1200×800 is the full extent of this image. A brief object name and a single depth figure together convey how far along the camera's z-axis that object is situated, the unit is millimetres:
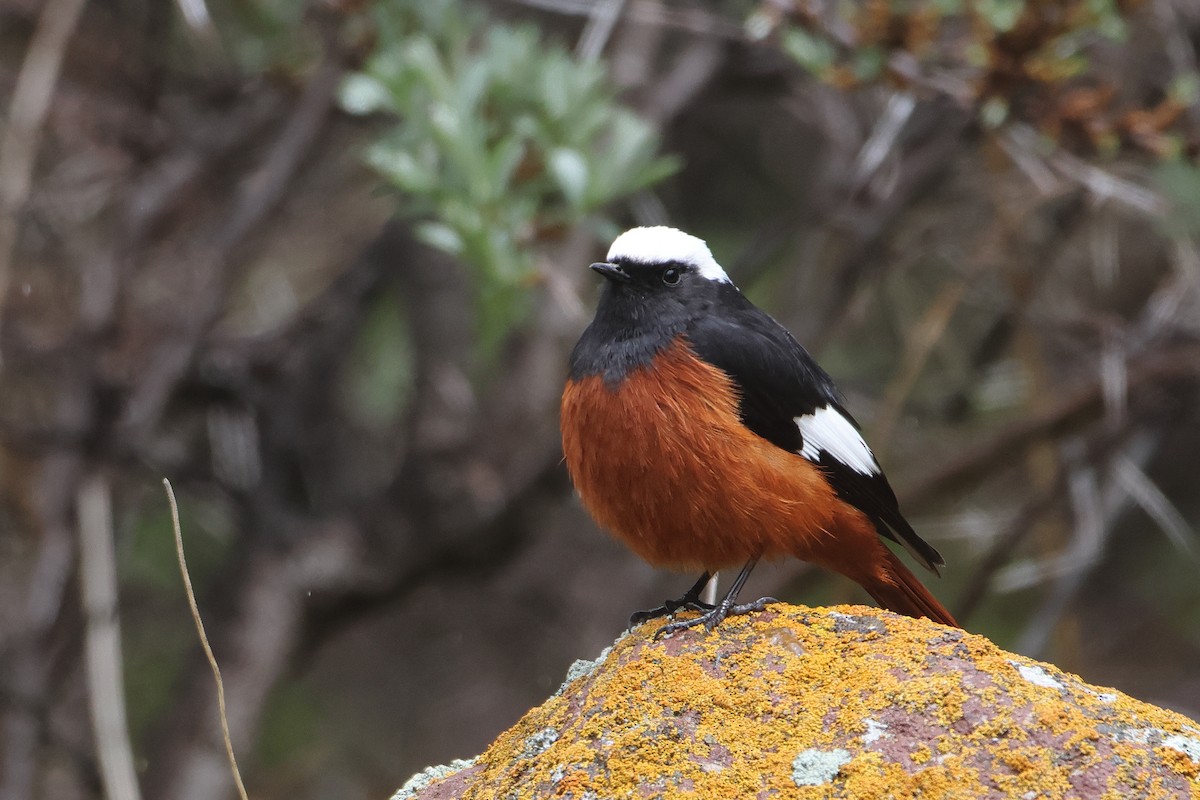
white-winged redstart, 6707
